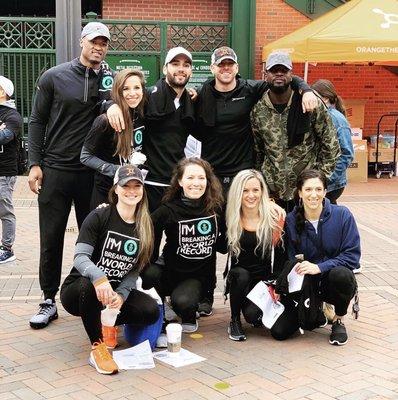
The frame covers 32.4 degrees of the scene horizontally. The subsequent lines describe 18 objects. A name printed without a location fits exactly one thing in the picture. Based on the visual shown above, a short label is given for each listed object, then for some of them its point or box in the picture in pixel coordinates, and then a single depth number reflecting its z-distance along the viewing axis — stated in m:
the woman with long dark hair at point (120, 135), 4.74
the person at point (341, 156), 6.66
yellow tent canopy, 11.55
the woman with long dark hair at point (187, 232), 4.84
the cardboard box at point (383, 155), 13.63
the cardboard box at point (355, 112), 13.92
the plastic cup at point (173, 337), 4.57
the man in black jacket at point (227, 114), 5.05
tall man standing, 4.98
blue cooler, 4.68
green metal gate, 12.72
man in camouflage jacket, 5.04
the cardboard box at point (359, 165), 13.02
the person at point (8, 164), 7.04
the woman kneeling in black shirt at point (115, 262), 4.39
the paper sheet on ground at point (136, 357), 4.41
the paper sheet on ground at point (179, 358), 4.49
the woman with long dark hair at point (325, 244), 4.84
